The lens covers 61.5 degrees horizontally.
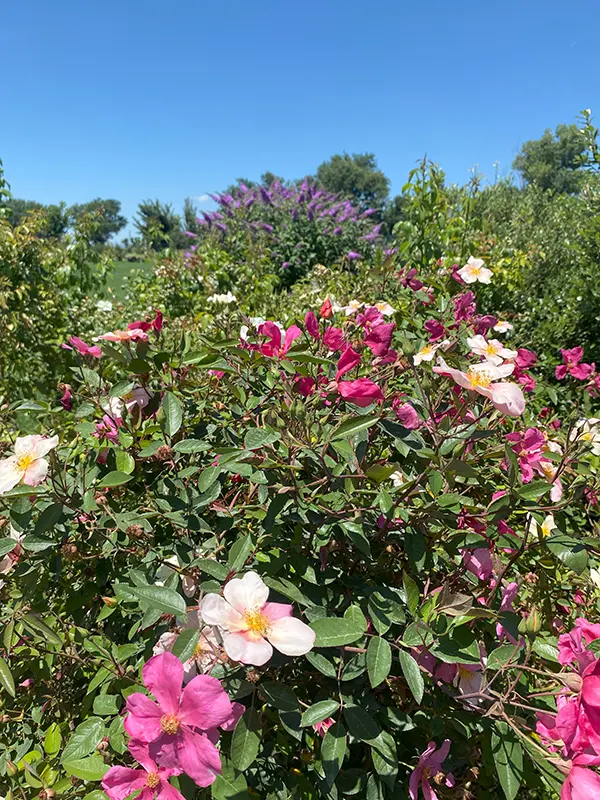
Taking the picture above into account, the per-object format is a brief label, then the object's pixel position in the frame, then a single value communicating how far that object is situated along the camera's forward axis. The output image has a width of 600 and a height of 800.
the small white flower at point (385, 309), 1.74
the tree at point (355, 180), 47.19
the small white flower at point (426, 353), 1.27
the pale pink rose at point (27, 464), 0.88
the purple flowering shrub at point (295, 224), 8.08
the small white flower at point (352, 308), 1.82
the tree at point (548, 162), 34.00
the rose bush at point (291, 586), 0.72
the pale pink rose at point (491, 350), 1.17
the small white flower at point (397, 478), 1.03
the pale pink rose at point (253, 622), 0.68
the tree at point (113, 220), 64.54
